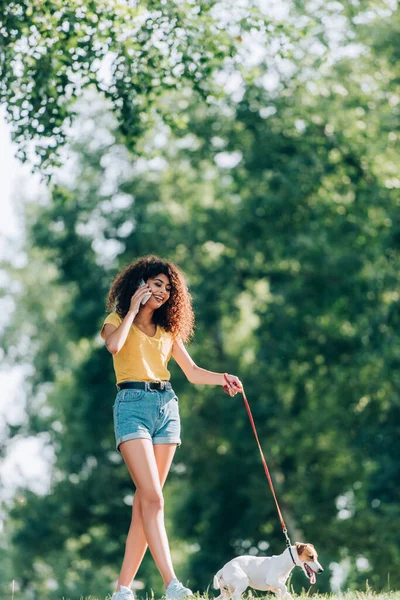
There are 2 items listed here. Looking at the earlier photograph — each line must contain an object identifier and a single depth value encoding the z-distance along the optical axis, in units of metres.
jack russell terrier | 10.71
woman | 10.66
